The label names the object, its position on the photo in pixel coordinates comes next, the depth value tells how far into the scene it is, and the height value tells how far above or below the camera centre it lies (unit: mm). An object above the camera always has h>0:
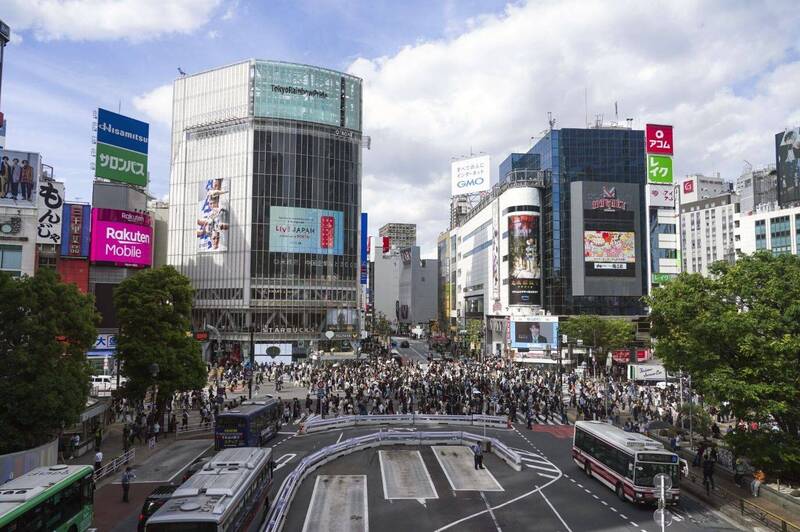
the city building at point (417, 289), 188000 +4801
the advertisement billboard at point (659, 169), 71500 +16949
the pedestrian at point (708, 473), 20922 -6151
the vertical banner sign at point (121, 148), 59906 +16353
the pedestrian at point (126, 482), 19719 -6191
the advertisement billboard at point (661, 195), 74688 +14320
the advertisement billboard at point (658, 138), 69562 +20163
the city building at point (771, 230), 90356 +12341
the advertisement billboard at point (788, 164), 76562 +19609
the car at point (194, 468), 18000 -5370
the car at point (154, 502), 15367 -5539
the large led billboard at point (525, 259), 81062 +6333
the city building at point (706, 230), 121125 +16493
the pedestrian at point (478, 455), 23609 -6200
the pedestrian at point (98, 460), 22198 -6209
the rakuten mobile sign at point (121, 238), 57188 +6460
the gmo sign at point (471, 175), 101250 +22977
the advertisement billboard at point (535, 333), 75125 -3760
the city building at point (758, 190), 109250 +22667
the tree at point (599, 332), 64188 -3102
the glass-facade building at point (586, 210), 78688 +12716
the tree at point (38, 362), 21375 -2405
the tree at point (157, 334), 30812 -1794
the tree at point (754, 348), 19812 -1529
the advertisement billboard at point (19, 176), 45250 +9805
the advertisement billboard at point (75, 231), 56188 +6852
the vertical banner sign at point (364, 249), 94062 +8887
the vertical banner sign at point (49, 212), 49344 +7714
